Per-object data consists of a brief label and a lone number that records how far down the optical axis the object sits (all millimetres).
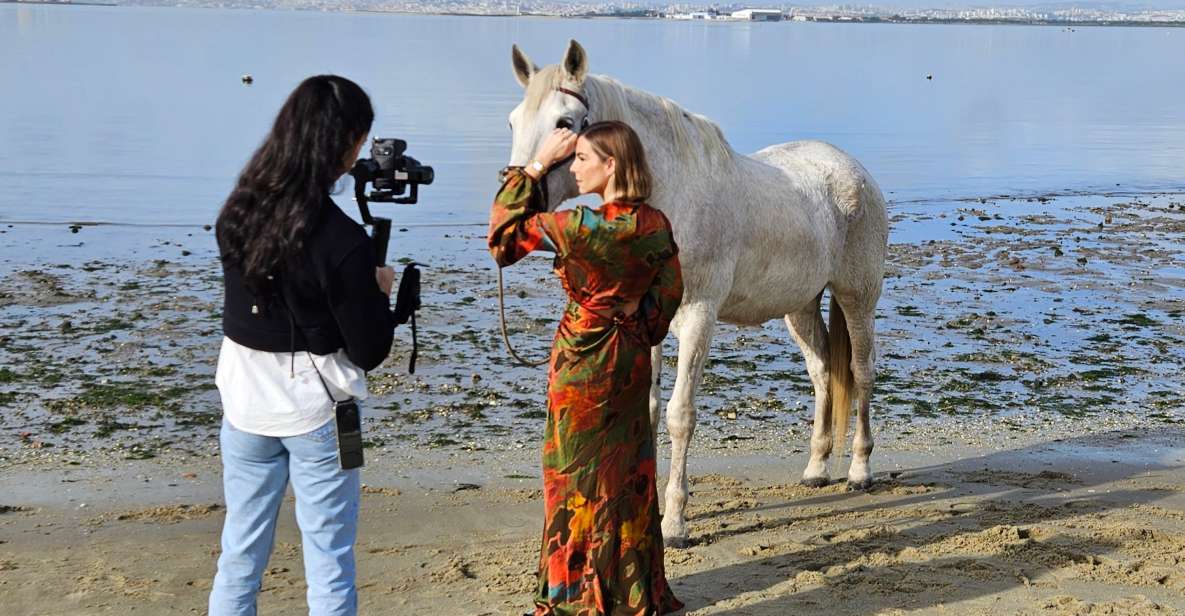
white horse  5805
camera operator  3770
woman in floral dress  4477
